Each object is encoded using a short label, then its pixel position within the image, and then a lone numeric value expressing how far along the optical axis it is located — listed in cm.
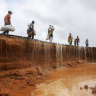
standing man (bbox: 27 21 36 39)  1220
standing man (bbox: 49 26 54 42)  1473
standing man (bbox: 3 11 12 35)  1055
